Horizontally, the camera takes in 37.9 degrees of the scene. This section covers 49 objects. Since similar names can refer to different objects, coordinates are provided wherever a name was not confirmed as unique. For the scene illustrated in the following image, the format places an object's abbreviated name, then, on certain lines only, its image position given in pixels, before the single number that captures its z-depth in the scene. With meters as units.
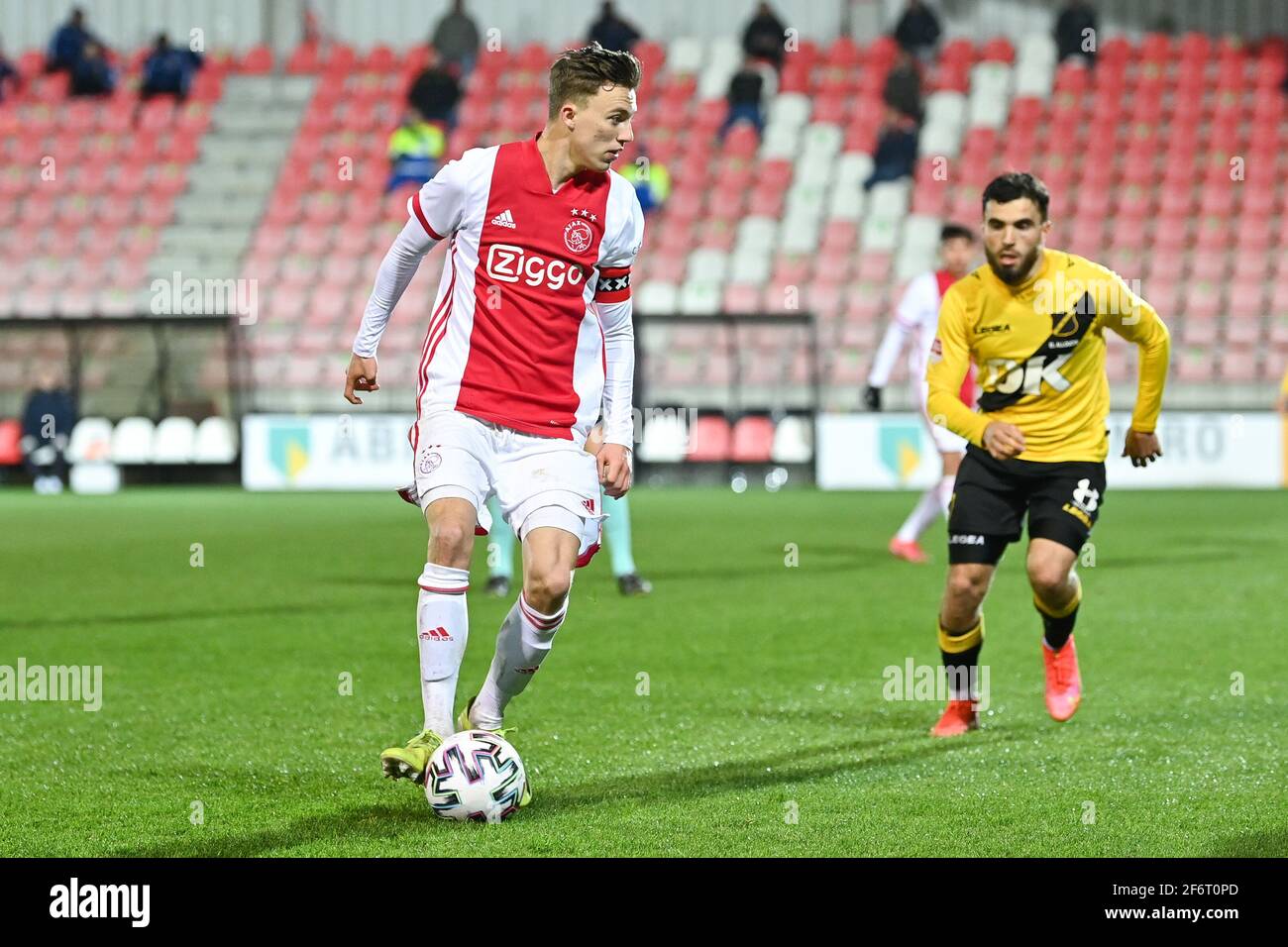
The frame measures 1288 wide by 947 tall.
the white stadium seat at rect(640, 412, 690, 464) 21.78
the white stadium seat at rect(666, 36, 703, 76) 27.17
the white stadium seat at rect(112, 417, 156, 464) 22.14
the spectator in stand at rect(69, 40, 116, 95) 27.88
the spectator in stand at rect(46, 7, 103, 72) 27.95
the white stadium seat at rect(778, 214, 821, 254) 24.23
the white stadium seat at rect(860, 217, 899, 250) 23.95
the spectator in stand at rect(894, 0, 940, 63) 25.73
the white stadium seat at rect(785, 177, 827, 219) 24.66
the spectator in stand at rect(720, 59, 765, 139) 25.56
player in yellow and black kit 6.02
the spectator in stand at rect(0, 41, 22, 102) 28.22
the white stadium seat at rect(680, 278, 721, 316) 23.53
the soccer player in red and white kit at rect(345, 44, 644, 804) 4.99
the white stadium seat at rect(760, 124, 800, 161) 25.52
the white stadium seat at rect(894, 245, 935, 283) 23.28
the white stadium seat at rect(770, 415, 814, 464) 21.70
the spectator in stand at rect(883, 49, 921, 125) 24.34
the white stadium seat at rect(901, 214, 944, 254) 23.55
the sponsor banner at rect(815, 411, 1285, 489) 20.14
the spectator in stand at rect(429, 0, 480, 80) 27.14
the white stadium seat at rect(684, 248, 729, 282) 23.97
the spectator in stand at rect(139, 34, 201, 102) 27.50
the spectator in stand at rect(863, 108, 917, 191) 24.13
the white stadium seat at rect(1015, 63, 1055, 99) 25.59
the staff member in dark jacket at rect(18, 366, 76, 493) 21.27
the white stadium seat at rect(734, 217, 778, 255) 24.23
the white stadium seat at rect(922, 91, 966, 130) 25.25
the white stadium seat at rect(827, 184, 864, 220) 24.56
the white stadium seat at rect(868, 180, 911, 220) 24.22
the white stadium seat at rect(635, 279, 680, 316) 23.38
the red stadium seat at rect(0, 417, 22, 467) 22.28
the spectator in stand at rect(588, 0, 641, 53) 25.33
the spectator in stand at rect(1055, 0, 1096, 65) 25.44
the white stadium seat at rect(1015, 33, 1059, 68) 26.11
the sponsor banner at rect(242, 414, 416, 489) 21.22
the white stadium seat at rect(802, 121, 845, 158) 25.34
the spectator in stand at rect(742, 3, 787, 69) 25.83
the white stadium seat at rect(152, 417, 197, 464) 22.11
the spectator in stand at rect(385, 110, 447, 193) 24.95
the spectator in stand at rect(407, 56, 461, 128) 25.38
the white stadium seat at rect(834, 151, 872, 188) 24.98
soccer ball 4.65
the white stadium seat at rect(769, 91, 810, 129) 25.91
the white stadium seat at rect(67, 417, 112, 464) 22.02
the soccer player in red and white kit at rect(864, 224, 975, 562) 10.85
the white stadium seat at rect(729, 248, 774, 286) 23.89
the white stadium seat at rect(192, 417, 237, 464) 21.98
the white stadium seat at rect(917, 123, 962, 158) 24.91
